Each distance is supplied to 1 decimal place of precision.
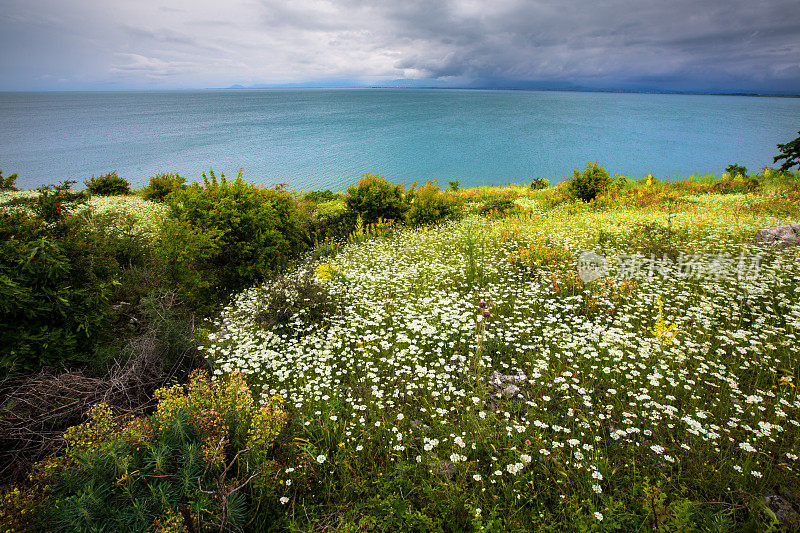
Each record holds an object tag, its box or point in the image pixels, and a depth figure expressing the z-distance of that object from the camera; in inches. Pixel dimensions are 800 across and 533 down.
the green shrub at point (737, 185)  687.1
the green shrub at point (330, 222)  512.4
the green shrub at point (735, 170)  812.7
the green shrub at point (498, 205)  619.4
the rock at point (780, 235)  329.4
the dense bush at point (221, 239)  311.3
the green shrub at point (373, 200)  538.3
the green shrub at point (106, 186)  925.2
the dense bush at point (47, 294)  163.3
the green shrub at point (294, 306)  251.3
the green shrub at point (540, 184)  1018.8
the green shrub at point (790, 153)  637.3
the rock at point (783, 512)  106.8
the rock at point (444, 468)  130.6
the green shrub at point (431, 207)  547.4
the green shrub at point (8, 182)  642.5
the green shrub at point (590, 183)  662.5
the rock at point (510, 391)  173.7
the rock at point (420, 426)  153.9
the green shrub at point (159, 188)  836.6
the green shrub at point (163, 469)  95.6
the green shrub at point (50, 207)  218.4
